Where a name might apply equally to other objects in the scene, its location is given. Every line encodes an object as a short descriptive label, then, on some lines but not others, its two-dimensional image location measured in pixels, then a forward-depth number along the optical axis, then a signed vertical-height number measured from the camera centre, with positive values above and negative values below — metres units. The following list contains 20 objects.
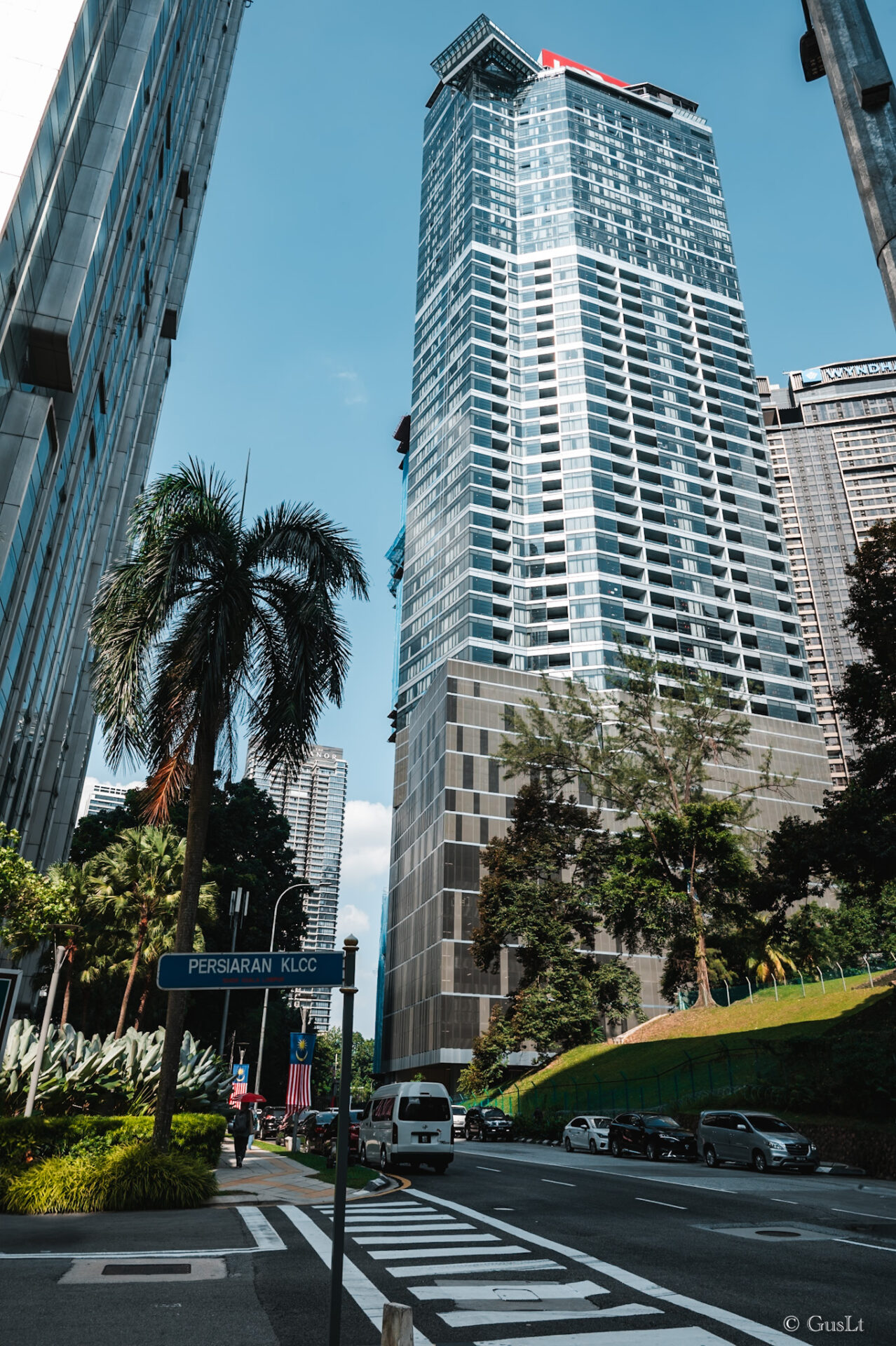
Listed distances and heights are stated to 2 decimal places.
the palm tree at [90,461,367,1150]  16.17 +7.75
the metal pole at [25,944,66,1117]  16.88 +1.10
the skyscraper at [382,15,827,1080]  84.88 +71.72
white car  31.88 -0.81
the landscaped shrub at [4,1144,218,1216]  14.45 -1.19
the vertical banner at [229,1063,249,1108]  39.62 +0.97
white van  22.52 -0.49
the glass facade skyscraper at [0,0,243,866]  25.23 +24.71
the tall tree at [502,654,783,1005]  44.59 +15.25
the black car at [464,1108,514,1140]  43.72 -0.74
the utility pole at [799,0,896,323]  4.74 +5.05
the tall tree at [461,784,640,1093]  52.41 +9.39
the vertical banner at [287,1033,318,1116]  41.16 +1.59
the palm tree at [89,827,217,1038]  36.56 +8.01
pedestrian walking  24.30 -0.67
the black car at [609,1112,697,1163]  27.23 -0.74
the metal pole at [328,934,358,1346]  5.36 -0.32
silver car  22.69 -0.72
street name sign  7.44 +1.04
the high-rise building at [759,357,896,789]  157.88 +102.86
